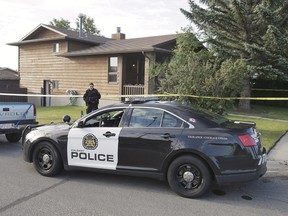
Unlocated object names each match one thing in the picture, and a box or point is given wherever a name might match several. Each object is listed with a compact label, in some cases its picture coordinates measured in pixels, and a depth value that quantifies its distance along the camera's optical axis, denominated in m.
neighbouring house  25.09
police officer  13.25
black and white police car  4.97
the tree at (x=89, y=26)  63.94
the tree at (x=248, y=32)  16.95
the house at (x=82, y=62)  20.96
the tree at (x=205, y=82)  10.23
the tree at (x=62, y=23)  62.34
